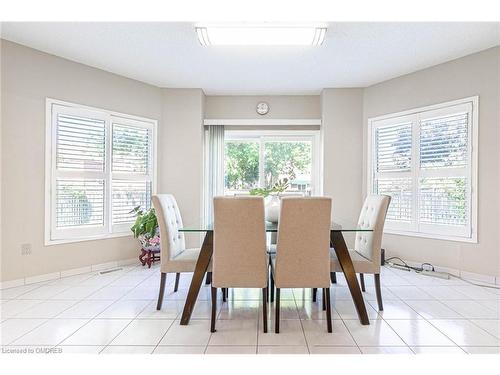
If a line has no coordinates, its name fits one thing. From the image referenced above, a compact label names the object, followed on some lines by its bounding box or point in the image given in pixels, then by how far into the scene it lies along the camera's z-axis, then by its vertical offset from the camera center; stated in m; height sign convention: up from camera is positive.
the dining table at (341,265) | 2.23 -0.62
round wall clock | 4.59 +1.24
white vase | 2.71 -0.20
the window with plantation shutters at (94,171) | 3.37 +0.18
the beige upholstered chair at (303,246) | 2.04 -0.41
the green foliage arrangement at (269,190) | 2.81 -0.03
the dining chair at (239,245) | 2.02 -0.41
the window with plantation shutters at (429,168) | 3.35 +0.28
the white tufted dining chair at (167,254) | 2.47 -0.59
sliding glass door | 4.75 +0.43
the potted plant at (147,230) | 3.72 -0.56
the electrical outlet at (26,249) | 3.11 -0.69
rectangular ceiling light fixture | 2.58 +1.40
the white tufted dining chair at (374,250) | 2.44 -0.52
